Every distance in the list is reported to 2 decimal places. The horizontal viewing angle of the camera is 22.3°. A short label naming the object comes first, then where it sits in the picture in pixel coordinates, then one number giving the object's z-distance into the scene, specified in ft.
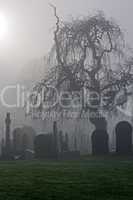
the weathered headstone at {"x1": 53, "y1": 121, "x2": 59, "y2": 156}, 72.22
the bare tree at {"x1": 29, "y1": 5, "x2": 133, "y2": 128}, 77.77
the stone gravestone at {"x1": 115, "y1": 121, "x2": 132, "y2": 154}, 66.33
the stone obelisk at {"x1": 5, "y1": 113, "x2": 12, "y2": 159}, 73.26
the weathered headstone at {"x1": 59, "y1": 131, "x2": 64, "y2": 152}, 88.80
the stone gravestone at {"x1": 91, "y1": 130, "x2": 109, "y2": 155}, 69.77
